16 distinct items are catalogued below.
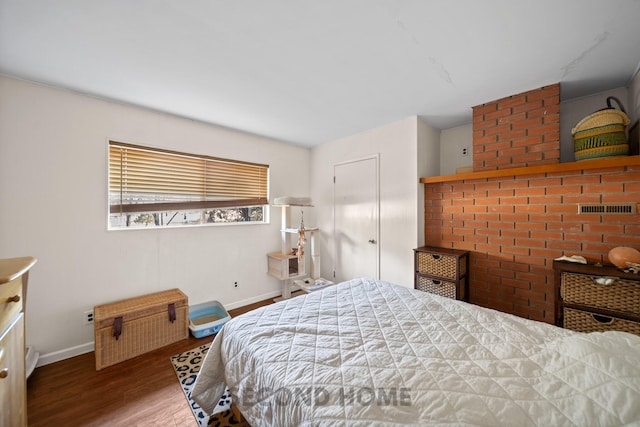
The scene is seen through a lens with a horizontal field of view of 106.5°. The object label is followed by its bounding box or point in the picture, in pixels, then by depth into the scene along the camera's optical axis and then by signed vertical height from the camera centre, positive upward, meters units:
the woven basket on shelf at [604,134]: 1.88 +0.63
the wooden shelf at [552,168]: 1.80 +0.39
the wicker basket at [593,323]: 1.65 -0.80
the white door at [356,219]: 3.27 -0.07
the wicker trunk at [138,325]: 2.05 -1.02
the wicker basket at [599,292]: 1.63 -0.58
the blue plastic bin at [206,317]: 2.51 -1.19
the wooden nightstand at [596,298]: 1.63 -0.62
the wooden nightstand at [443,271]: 2.45 -0.62
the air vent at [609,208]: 1.88 +0.04
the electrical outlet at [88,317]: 2.23 -0.96
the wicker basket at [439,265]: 2.47 -0.55
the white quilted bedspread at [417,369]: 0.81 -0.67
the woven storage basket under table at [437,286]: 2.48 -0.79
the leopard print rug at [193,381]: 1.54 -1.32
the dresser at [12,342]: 1.00 -0.58
